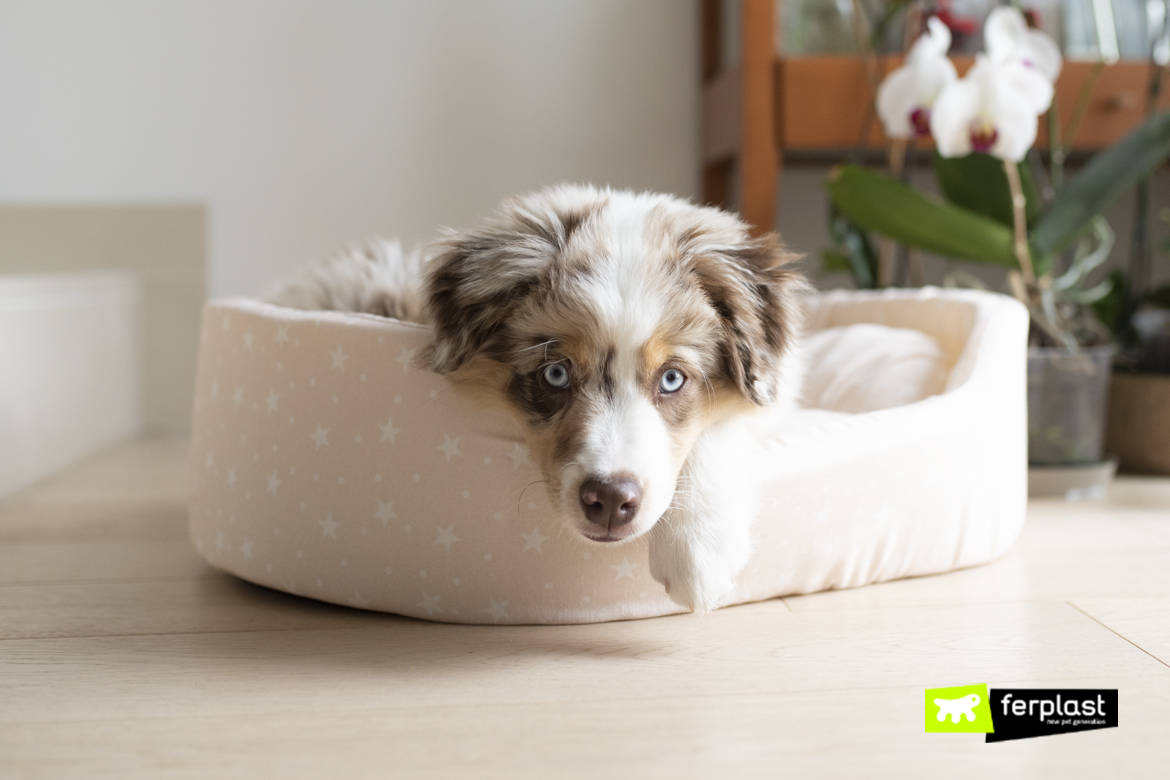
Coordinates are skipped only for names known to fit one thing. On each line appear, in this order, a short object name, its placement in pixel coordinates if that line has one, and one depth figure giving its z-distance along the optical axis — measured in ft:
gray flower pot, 9.33
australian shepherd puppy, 4.92
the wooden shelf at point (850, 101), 10.62
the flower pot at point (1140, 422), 10.32
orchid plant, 8.62
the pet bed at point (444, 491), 5.55
